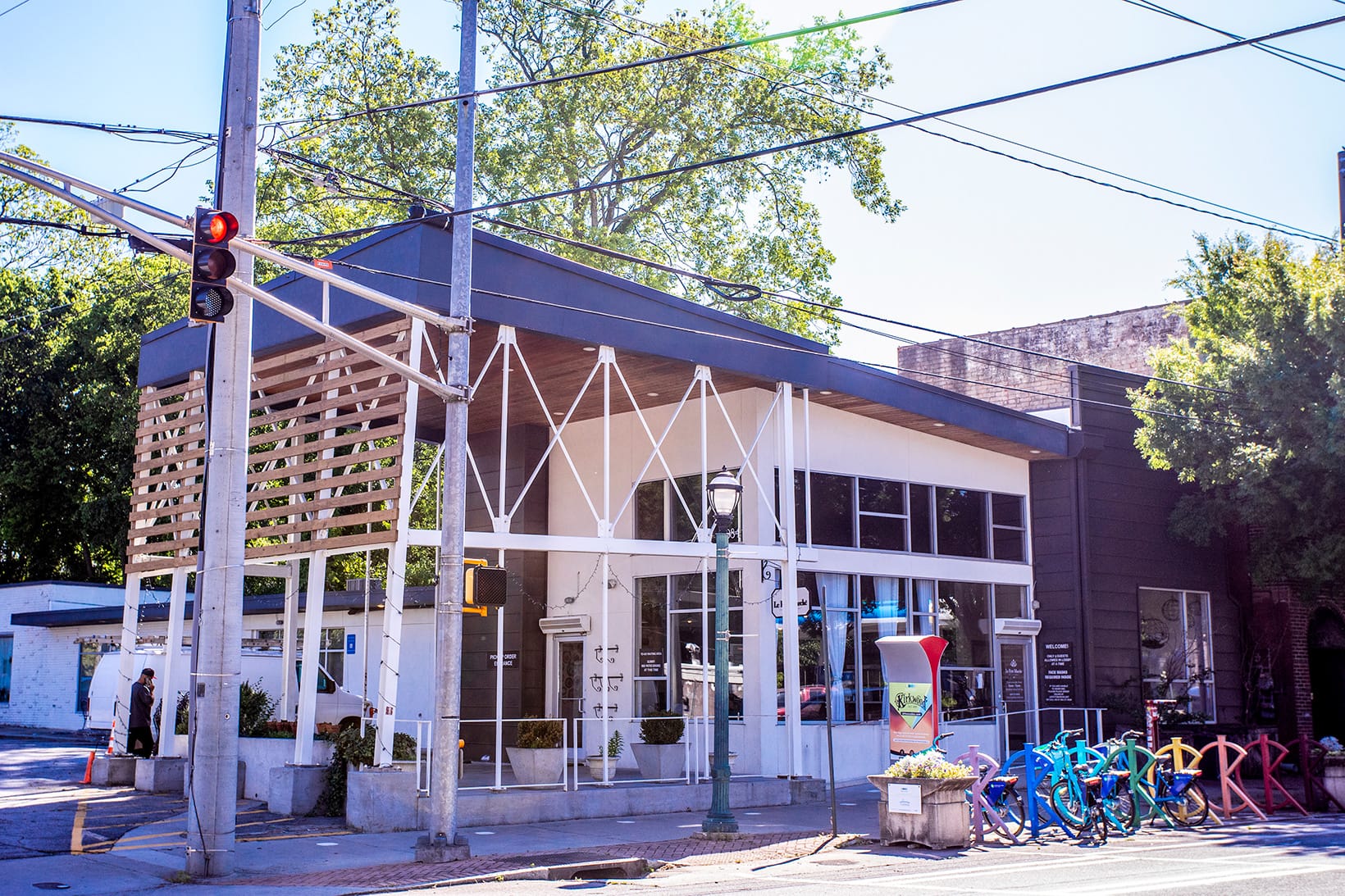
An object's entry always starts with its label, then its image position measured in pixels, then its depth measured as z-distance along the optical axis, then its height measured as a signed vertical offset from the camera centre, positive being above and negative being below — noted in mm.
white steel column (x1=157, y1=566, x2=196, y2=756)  20297 -199
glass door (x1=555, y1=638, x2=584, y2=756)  24047 -443
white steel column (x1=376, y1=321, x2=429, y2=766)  16172 +535
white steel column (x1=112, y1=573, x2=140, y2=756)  21297 -191
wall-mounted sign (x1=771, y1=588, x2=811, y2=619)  18109 +799
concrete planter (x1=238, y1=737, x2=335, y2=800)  18281 -1462
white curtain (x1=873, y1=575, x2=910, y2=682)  24125 +922
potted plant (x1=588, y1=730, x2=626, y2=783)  18453 -1564
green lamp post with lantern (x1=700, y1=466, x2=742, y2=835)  15828 +70
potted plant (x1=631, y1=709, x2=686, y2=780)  19203 -1373
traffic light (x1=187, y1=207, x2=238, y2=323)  11016 +3298
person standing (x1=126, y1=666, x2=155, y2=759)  21344 -973
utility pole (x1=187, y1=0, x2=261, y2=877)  13109 +1316
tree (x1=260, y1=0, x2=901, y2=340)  35094 +14294
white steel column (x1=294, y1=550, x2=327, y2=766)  17234 -309
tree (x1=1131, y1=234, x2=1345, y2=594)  23922 +4698
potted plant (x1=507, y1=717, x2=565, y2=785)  17766 -1398
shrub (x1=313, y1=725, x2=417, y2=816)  16359 -1269
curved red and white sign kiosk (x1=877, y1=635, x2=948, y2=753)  16734 -467
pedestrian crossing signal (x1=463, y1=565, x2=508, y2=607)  14492 +772
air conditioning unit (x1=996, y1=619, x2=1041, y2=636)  25359 +572
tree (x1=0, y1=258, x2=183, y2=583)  37219 +7600
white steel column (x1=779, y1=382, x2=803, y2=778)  20266 +902
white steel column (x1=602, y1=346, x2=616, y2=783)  18375 +2923
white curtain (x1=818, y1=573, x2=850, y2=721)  22906 +491
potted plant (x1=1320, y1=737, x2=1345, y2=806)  19797 -1738
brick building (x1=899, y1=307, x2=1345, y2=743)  26609 +1145
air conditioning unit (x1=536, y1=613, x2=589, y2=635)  23578 +558
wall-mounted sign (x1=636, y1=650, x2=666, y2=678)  22828 -132
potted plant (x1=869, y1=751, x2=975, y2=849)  15031 -1693
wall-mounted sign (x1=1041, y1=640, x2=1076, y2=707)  26031 -361
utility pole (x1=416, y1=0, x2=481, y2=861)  13891 +1208
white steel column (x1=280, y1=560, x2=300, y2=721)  21109 +202
